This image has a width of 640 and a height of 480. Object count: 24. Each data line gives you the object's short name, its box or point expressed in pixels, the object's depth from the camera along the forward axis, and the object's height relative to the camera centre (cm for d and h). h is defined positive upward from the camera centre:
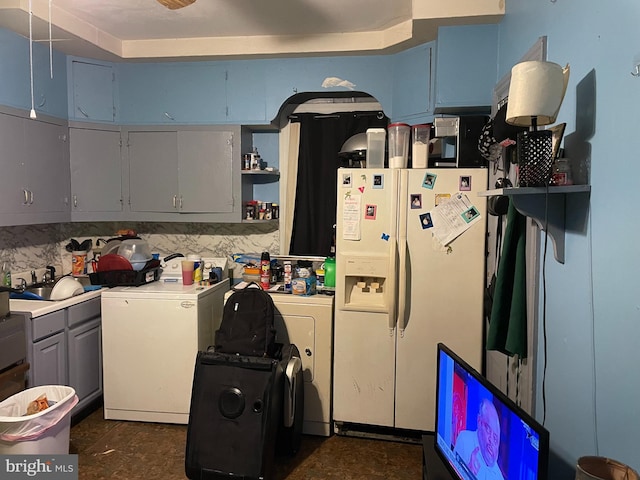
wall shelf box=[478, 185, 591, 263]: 146 +2
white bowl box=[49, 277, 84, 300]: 292 -47
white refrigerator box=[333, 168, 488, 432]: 270 -41
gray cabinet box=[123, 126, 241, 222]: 340 +32
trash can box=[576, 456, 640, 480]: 98 -55
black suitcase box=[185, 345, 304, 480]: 239 -106
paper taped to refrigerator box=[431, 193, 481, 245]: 268 +0
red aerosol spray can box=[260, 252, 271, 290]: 327 -40
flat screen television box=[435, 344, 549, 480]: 116 -64
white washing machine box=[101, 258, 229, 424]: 298 -87
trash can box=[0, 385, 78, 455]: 218 -102
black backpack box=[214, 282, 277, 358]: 268 -65
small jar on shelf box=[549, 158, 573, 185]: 140 +14
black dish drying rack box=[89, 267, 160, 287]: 322 -44
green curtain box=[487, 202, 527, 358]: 183 -32
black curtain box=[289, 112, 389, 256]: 357 +32
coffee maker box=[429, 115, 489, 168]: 275 +49
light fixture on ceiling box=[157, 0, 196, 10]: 190 +89
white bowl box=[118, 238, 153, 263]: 339 -26
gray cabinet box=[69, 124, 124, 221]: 336 +32
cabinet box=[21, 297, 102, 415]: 265 -83
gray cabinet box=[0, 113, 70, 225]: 283 +29
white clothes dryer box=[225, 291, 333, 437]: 293 -85
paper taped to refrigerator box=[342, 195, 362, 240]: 279 +0
